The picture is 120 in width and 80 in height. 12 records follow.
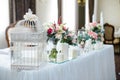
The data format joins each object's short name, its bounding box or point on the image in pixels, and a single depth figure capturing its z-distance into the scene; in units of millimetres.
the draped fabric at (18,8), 5204
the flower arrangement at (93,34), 3771
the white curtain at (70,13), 6865
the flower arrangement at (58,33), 2910
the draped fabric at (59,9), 6520
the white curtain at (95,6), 8227
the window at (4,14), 5043
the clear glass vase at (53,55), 2884
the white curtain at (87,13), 7824
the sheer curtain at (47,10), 5918
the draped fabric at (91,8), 7934
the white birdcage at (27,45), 2539
